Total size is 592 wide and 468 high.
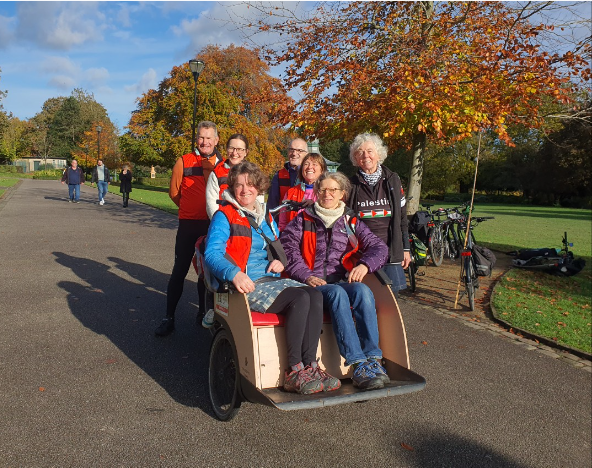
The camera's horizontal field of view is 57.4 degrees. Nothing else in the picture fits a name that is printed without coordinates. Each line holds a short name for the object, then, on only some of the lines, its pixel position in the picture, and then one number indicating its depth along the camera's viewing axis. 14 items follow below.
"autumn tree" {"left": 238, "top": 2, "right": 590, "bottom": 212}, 8.66
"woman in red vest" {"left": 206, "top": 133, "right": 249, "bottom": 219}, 4.97
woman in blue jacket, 3.39
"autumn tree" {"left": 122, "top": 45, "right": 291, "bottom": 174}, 40.19
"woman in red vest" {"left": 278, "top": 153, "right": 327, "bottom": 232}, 5.11
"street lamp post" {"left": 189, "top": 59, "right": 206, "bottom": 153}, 19.78
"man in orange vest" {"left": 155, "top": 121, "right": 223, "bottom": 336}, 5.39
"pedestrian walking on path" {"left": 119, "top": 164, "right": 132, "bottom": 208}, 23.11
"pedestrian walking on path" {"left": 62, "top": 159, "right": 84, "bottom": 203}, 24.33
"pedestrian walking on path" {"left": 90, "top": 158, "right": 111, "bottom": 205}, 23.99
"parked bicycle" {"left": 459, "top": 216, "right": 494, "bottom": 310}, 7.58
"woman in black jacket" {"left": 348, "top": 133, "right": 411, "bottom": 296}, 4.88
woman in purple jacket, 3.93
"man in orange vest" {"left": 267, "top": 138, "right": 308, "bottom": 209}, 5.62
